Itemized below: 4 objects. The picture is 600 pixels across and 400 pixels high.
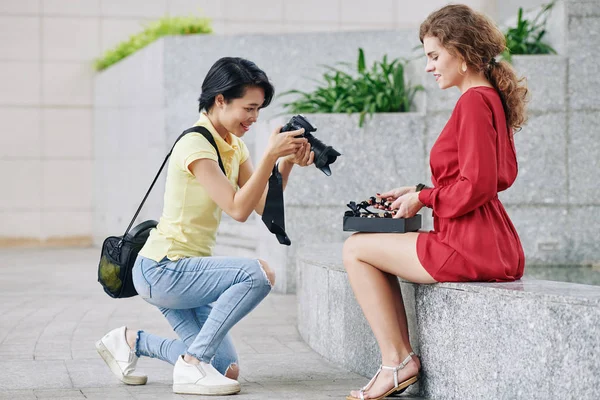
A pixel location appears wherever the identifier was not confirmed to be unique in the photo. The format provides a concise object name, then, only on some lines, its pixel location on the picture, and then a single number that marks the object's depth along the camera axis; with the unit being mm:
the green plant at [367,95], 7941
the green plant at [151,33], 11766
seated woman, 3773
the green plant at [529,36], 8109
